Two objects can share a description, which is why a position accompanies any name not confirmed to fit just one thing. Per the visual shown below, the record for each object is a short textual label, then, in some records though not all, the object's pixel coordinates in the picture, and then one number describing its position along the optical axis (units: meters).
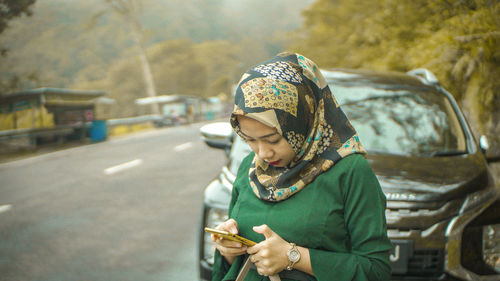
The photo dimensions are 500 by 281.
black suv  2.32
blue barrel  19.38
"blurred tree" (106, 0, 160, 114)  32.78
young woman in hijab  1.35
